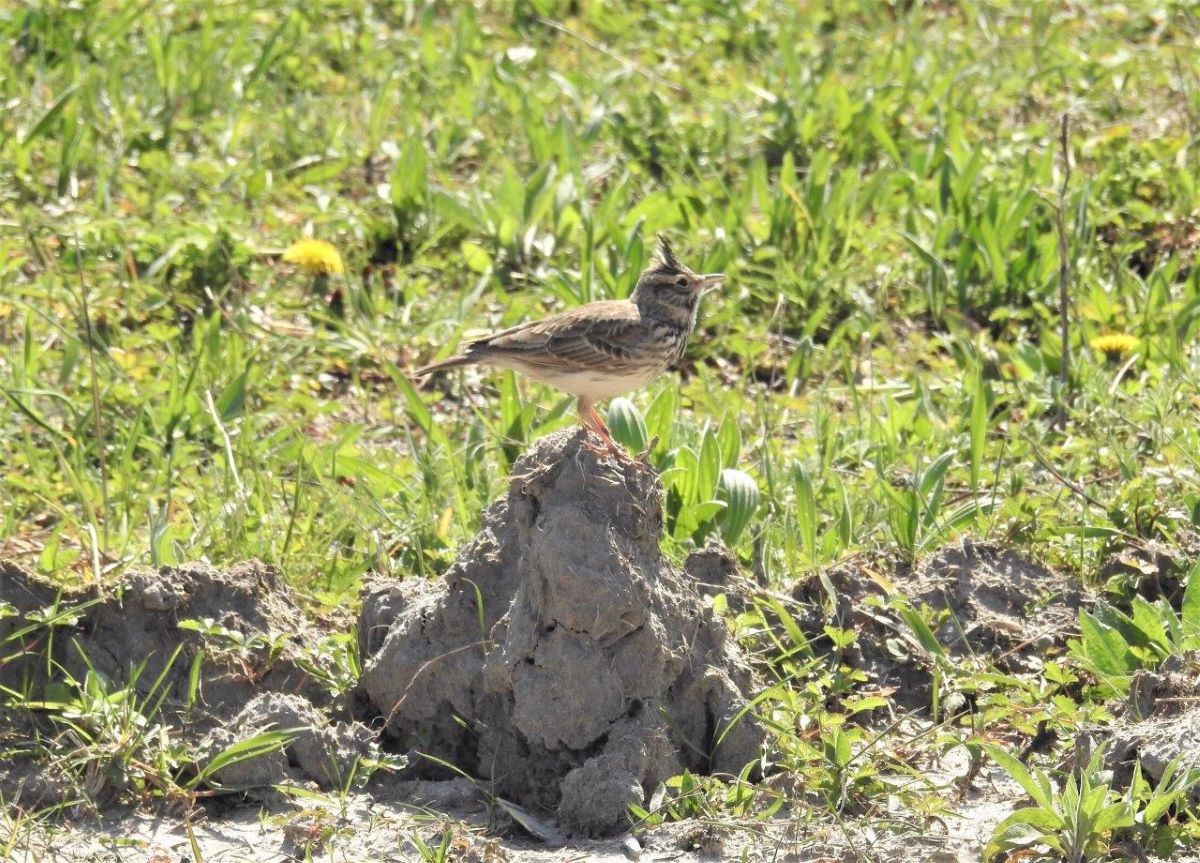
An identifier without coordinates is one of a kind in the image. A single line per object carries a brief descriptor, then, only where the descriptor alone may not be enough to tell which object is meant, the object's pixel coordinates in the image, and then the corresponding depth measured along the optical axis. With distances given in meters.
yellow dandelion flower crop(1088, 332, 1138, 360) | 14.19
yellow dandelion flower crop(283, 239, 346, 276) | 15.61
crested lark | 11.70
